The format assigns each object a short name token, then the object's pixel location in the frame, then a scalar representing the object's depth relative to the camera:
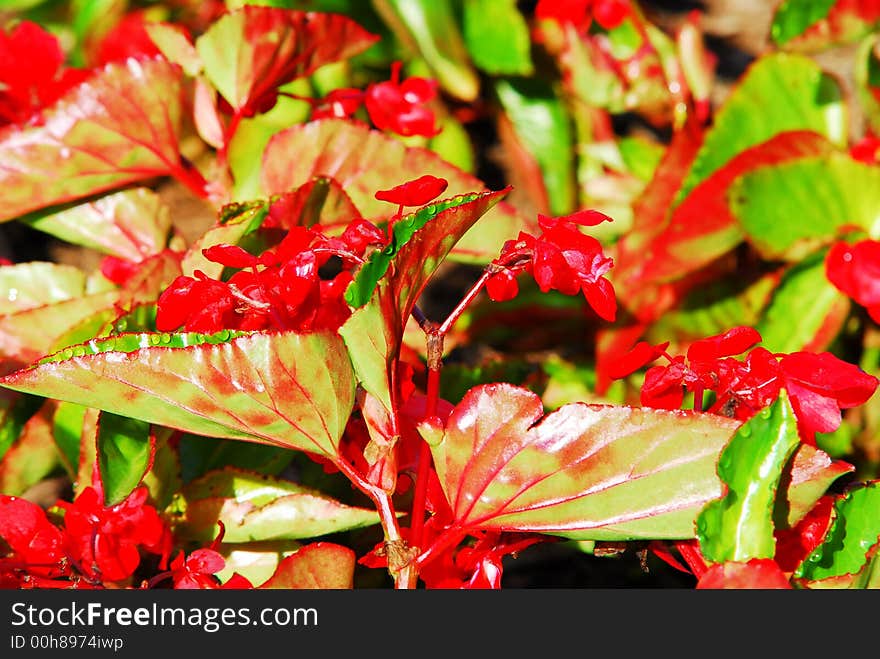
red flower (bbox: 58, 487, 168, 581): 0.85
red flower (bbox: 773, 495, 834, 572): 0.85
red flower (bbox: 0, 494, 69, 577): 0.85
